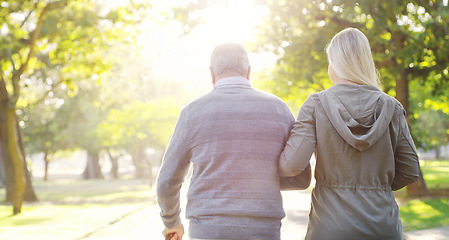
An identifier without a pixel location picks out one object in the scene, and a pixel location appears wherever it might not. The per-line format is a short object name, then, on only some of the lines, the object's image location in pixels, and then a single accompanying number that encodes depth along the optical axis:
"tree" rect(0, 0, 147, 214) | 13.43
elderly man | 2.46
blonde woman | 2.35
